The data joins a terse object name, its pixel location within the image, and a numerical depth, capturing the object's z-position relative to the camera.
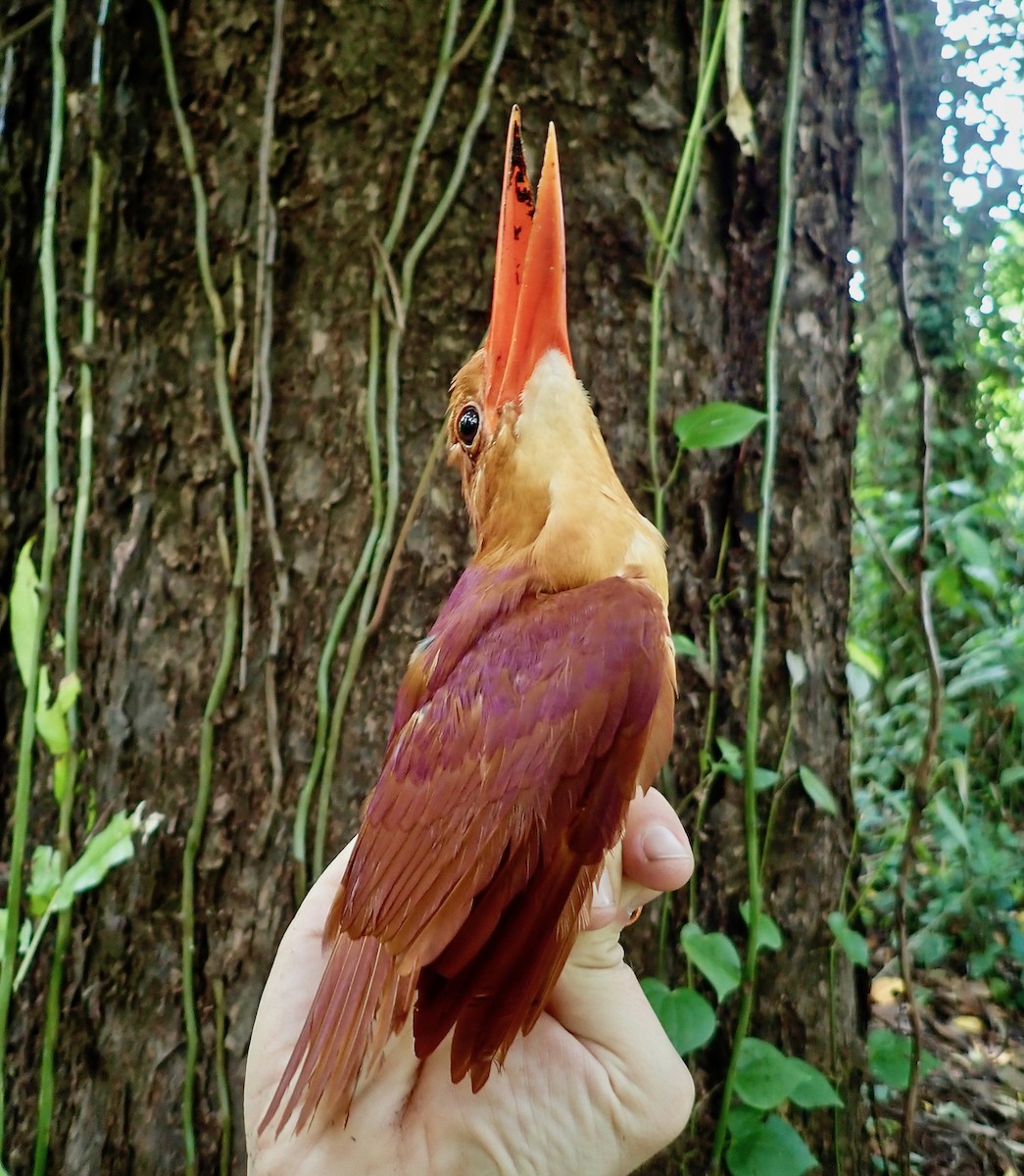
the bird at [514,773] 0.21
